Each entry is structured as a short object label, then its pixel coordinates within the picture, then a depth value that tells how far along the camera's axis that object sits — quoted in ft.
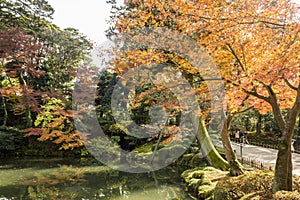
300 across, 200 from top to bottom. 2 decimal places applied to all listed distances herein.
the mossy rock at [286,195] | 13.01
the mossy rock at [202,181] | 21.34
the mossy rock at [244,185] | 16.50
